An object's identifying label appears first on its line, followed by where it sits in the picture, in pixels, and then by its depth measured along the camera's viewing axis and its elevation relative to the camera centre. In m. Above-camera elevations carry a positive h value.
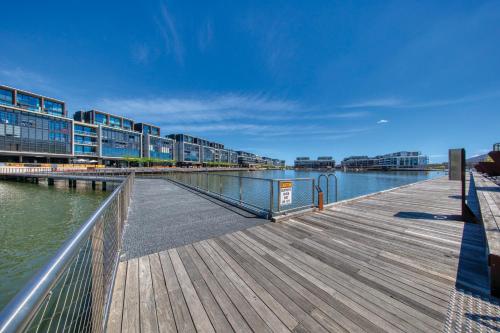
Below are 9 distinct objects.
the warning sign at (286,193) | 6.04 -0.88
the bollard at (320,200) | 6.53 -1.17
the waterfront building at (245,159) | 129.00 +4.06
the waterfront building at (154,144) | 67.12 +7.55
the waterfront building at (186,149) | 80.44 +6.58
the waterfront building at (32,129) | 38.34 +7.52
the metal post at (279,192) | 5.88 -0.84
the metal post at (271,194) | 5.90 -0.91
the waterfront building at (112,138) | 53.60 +7.86
